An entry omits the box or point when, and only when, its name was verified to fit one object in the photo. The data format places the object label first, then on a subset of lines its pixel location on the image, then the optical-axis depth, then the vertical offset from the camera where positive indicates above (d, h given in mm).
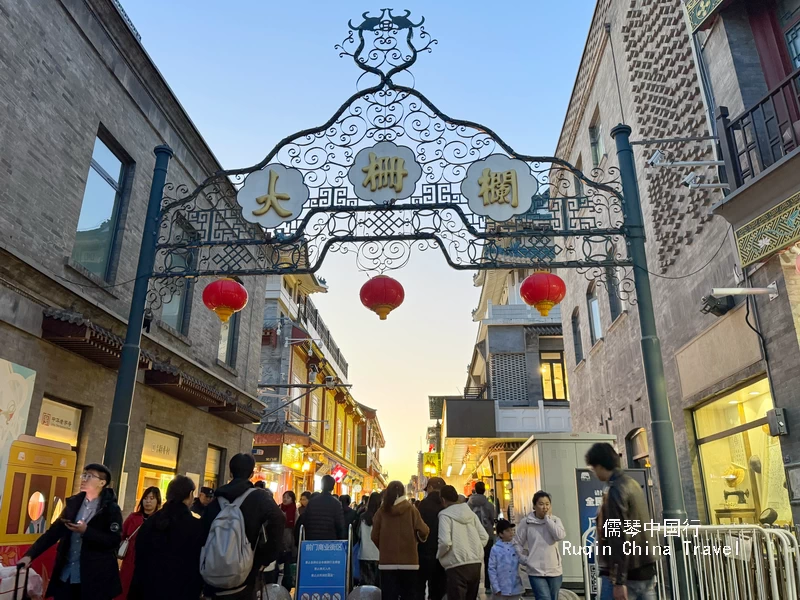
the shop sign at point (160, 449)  11757 +1141
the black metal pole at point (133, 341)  7160 +2088
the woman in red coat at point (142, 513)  6332 -66
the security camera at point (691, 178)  8109 +4389
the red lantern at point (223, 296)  8562 +2945
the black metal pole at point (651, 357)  6422 +1705
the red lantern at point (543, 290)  7930 +2829
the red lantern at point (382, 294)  7801 +2714
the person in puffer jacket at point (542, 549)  6605 -449
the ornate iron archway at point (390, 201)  7766 +4060
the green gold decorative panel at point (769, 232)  6590 +3130
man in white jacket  6562 -428
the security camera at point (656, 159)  8242 +4719
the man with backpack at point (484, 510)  9416 -31
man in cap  9094 +119
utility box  10155 +655
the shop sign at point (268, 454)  23969 +2085
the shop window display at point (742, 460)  7422 +652
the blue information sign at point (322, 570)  7977 -826
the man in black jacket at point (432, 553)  7645 -565
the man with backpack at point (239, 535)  4344 -203
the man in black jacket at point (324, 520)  8508 -176
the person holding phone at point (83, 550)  4598 -333
